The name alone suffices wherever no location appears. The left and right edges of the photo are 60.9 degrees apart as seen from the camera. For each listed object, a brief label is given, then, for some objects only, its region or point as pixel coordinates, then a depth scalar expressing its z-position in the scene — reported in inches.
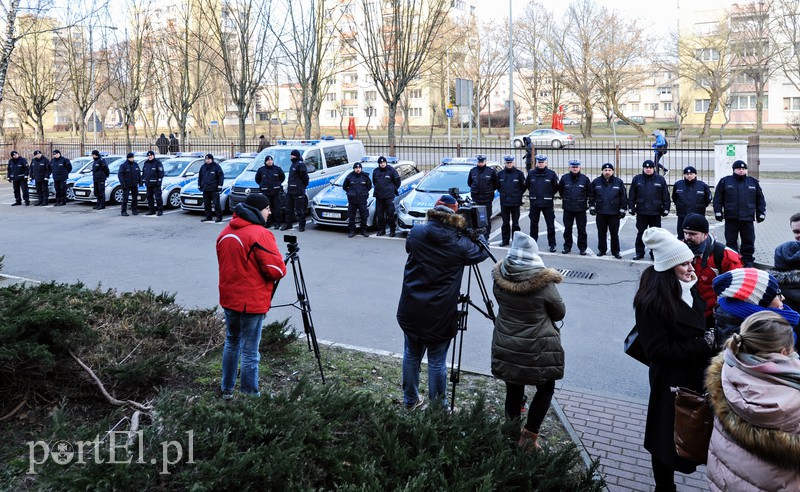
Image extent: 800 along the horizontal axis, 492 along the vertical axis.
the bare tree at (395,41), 909.2
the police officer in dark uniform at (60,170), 834.5
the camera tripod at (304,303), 250.5
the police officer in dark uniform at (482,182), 590.9
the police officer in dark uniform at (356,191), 612.7
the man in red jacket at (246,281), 221.6
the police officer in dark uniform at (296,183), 657.6
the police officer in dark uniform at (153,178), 755.4
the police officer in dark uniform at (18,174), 844.7
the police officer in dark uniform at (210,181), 695.1
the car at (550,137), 1738.4
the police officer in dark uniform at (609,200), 519.8
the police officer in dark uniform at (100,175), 801.6
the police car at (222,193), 735.1
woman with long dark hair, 161.8
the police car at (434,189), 595.8
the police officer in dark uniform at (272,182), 657.0
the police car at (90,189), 837.8
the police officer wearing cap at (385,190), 614.5
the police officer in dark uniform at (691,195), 484.7
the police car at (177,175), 807.7
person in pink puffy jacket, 122.0
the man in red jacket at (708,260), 211.3
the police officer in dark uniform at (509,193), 573.6
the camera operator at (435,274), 214.5
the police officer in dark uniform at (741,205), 462.6
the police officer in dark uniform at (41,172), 846.5
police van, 711.1
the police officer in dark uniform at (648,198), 504.7
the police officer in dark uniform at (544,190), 559.5
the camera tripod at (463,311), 221.8
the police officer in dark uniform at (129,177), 753.0
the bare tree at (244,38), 1141.1
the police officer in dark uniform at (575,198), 536.1
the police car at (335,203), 634.8
